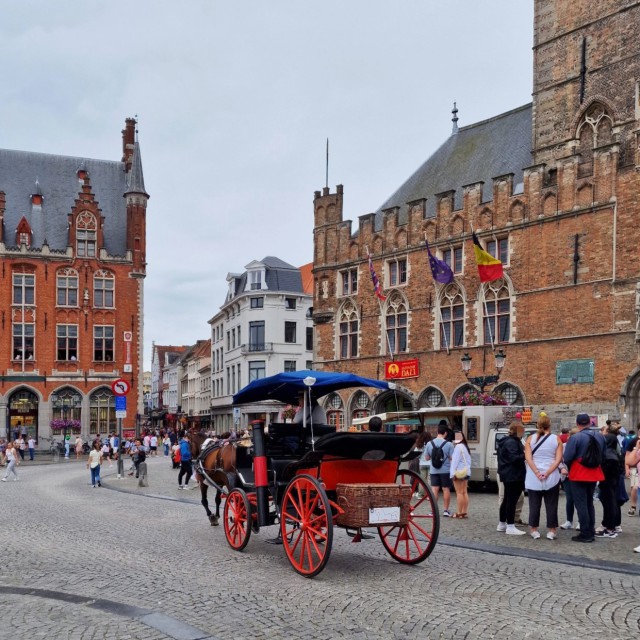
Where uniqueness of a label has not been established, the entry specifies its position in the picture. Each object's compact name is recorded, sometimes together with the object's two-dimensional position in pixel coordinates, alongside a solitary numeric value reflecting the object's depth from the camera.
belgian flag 29.69
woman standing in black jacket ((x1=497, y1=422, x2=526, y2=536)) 11.99
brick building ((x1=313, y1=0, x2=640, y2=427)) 29.02
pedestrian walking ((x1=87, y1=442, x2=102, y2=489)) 22.98
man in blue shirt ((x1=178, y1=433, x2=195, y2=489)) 21.61
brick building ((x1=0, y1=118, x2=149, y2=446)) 51.56
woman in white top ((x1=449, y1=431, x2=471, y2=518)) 13.88
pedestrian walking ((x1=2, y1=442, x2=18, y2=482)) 26.28
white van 20.03
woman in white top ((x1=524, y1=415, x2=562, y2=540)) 11.45
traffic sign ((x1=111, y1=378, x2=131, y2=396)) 24.78
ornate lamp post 26.33
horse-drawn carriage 8.63
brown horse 11.41
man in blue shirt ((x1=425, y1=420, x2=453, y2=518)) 14.80
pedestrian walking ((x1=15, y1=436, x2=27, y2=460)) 41.95
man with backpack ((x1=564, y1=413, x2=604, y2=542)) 11.21
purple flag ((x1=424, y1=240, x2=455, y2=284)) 32.31
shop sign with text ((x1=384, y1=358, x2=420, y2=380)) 35.62
